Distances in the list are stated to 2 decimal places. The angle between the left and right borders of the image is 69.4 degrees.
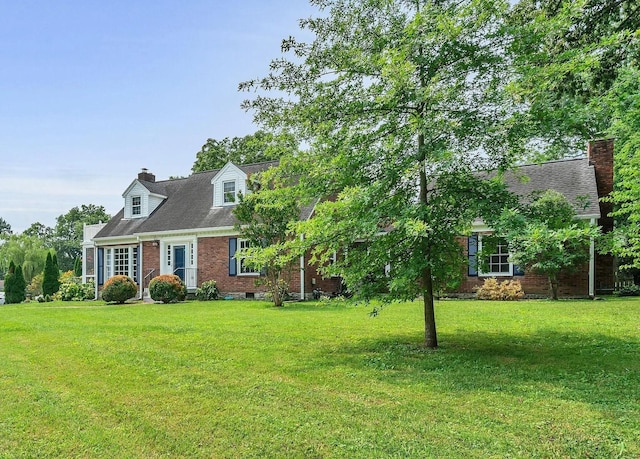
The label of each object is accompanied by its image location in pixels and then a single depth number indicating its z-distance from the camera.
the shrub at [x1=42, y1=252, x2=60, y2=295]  25.95
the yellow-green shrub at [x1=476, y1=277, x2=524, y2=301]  16.27
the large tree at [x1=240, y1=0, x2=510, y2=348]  6.68
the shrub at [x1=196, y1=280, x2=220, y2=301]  20.27
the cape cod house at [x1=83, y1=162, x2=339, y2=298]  20.33
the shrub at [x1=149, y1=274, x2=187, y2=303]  18.77
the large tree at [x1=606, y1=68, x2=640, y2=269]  7.84
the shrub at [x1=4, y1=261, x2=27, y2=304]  26.67
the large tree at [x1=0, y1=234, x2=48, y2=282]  41.42
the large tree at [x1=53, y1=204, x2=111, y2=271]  70.12
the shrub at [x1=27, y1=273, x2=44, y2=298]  34.19
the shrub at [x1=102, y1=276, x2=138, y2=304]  19.25
